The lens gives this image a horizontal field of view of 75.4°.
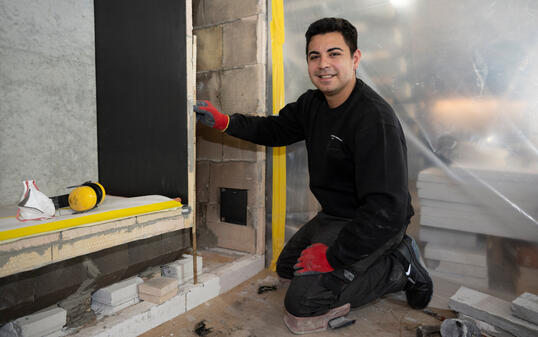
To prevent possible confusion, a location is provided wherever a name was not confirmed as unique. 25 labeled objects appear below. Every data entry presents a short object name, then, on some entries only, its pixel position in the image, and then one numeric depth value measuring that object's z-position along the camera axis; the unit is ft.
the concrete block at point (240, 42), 6.61
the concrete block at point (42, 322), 3.78
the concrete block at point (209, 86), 7.11
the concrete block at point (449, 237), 5.22
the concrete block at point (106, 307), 4.44
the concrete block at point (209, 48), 7.06
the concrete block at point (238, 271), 5.76
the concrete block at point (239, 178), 6.75
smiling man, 4.17
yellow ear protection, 4.02
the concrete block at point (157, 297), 4.69
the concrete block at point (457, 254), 5.20
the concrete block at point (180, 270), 5.31
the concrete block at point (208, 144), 7.11
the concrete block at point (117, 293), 4.45
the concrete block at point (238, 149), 6.75
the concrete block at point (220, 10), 6.63
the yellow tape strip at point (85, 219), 3.28
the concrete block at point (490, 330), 4.46
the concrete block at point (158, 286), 4.70
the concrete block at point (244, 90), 6.60
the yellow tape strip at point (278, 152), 6.41
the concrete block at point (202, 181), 7.34
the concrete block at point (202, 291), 5.13
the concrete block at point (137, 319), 4.11
